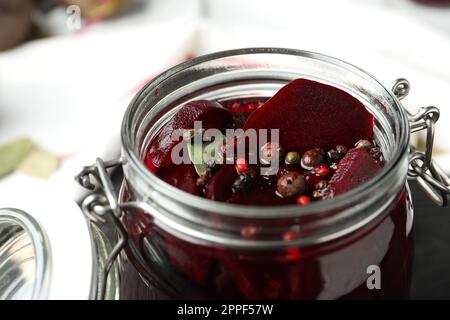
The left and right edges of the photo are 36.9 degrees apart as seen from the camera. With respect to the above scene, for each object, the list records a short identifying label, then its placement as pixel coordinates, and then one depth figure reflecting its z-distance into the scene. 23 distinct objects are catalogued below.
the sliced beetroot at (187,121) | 0.61
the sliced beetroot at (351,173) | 0.55
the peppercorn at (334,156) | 0.60
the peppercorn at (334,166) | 0.58
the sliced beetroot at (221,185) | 0.55
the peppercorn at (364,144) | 0.60
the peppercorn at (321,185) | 0.56
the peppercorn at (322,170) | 0.58
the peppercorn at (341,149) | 0.60
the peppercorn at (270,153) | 0.59
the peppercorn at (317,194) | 0.56
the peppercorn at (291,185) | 0.55
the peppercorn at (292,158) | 0.59
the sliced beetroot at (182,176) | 0.56
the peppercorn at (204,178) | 0.57
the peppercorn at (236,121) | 0.64
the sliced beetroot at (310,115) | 0.61
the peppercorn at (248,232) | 0.50
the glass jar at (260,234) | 0.50
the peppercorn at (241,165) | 0.57
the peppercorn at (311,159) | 0.59
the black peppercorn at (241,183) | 0.55
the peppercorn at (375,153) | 0.60
